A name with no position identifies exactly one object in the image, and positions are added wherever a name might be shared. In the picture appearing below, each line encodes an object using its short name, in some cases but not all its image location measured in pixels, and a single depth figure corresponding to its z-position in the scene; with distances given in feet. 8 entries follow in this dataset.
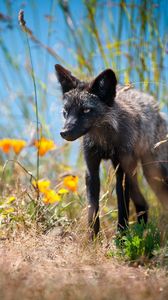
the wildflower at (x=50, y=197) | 44.21
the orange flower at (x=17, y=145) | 48.60
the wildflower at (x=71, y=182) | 46.57
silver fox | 40.60
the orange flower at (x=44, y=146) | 48.80
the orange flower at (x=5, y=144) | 48.75
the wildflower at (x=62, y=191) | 44.88
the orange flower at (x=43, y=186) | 45.09
